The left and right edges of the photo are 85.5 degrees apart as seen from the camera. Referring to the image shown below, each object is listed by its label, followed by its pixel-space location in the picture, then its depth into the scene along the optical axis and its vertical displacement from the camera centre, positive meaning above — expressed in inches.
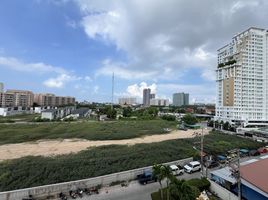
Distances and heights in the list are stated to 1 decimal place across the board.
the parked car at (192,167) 639.5 -278.4
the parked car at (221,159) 733.0 -280.1
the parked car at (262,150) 921.6 -283.3
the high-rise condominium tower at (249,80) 1898.2 +351.9
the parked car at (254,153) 880.6 -287.0
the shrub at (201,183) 485.5 -266.1
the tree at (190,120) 1894.8 -201.3
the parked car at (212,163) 686.8 -282.0
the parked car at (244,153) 874.5 -288.6
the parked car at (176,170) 612.4 -280.4
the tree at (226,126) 1810.0 -256.8
